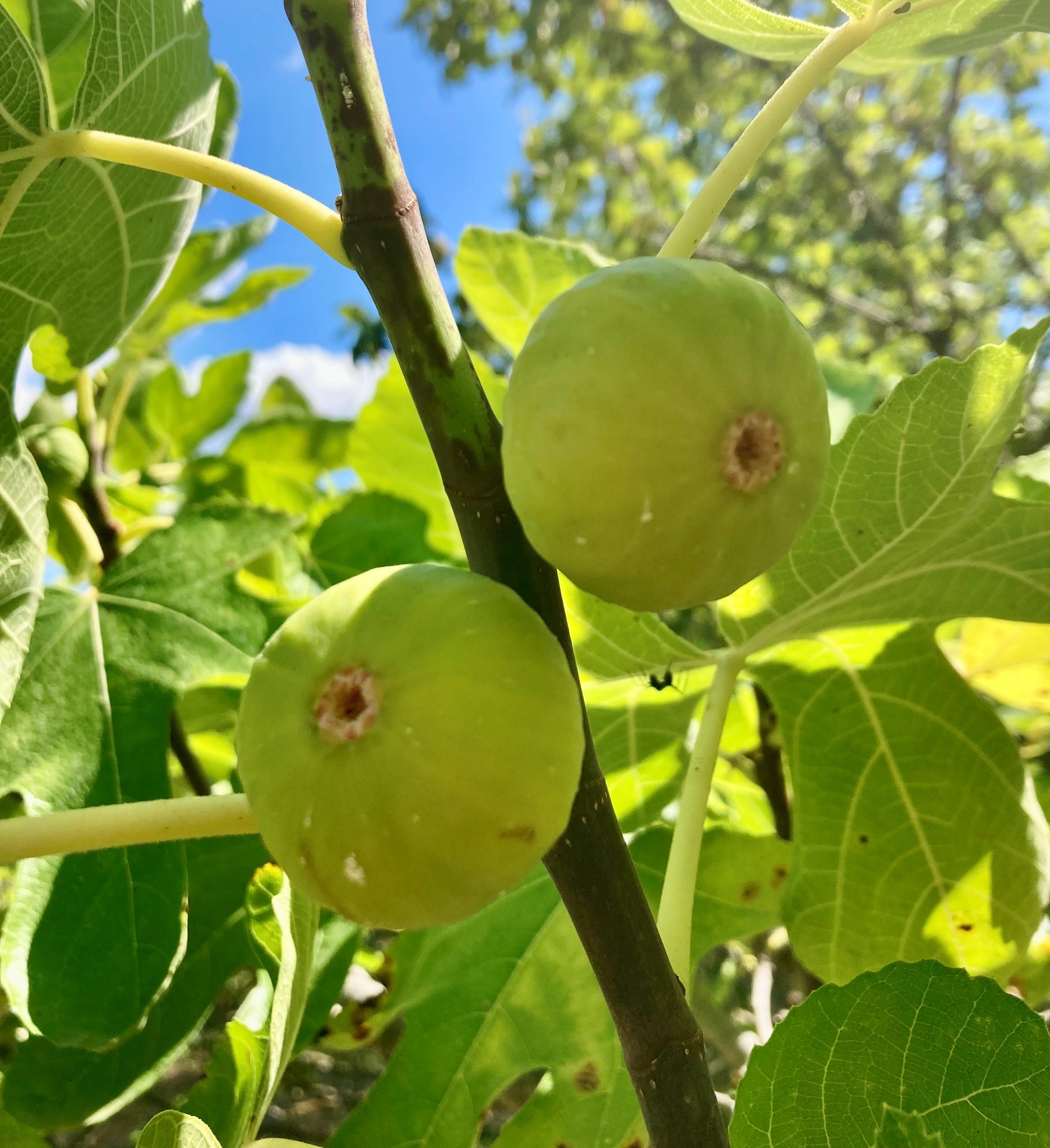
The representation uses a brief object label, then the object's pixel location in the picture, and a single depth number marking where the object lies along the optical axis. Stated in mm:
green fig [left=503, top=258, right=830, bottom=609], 127
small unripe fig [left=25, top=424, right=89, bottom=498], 335
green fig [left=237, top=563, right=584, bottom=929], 126
